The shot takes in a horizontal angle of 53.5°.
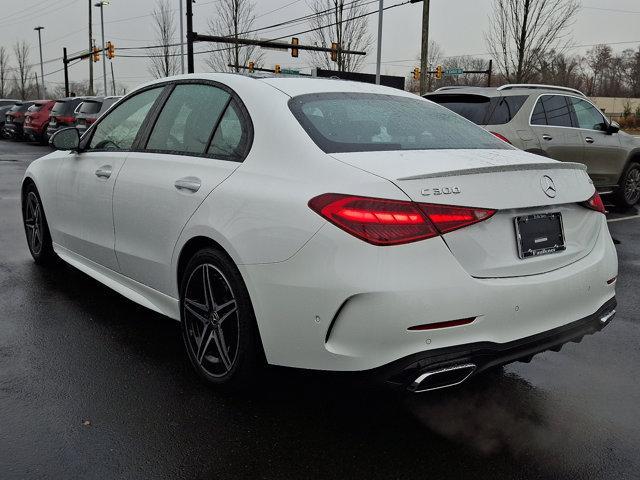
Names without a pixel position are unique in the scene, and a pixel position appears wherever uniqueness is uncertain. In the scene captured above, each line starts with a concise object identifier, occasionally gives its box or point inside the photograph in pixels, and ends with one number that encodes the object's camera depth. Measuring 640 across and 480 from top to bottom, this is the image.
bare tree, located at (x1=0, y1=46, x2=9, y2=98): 87.12
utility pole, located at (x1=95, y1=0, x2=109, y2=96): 46.96
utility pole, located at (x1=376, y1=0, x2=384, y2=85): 27.50
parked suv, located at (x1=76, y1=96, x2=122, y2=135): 18.75
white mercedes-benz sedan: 2.39
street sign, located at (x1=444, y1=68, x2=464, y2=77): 41.39
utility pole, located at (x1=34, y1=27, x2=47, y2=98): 72.62
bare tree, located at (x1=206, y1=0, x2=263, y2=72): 37.34
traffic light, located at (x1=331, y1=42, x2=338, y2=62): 32.22
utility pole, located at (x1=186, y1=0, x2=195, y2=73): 24.17
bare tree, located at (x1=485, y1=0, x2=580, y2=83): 23.36
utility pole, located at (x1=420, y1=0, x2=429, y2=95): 19.88
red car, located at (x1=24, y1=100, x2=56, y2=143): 23.58
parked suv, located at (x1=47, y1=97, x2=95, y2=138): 20.83
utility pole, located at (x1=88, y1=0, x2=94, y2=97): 45.85
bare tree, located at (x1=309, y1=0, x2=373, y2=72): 32.69
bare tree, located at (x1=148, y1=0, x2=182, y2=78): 43.91
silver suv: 8.11
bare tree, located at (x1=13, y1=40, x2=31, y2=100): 84.69
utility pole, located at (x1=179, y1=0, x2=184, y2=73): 35.50
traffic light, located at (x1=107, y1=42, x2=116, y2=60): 39.66
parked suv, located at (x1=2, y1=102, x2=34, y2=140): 26.94
